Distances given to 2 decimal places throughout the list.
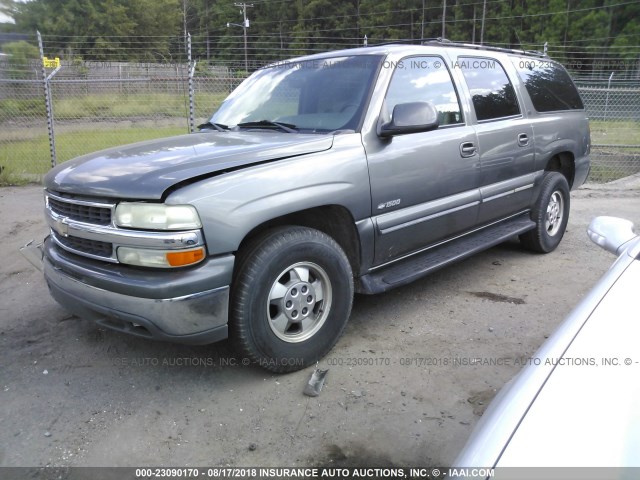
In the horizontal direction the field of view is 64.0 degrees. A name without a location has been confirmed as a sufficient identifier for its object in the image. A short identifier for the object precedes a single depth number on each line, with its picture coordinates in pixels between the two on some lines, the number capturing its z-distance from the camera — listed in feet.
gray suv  8.55
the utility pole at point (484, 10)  160.99
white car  4.08
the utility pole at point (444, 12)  172.16
